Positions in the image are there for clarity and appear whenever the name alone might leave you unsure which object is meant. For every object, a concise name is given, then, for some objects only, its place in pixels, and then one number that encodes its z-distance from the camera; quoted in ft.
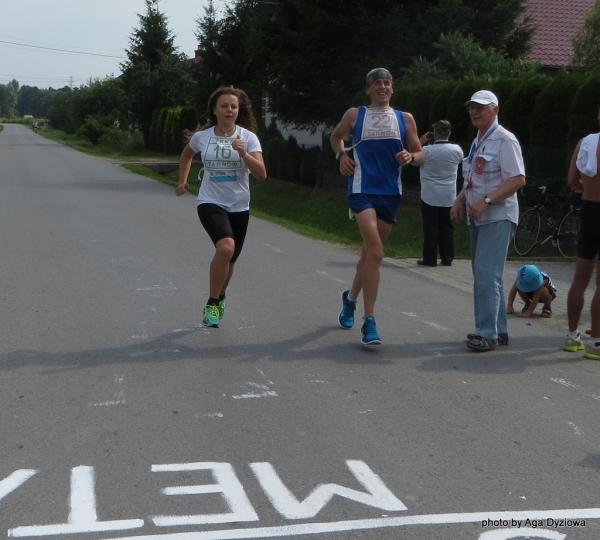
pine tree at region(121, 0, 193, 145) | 209.67
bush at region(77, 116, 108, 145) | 239.30
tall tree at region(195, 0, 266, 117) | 155.18
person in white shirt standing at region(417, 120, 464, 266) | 40.09
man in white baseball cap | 22.95
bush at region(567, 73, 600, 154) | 48.75
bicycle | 46.65
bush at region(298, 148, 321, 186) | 92.38
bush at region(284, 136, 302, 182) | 97.14
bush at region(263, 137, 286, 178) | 101.71
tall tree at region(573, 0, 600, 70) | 76.43
